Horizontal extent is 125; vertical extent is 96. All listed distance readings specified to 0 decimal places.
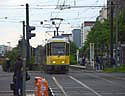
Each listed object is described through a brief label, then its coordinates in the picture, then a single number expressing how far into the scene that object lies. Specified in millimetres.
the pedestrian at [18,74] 19703
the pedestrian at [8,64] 50750
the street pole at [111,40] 54156
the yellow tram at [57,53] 45531
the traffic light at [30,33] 21052
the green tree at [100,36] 80775
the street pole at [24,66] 18344
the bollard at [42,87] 17688
